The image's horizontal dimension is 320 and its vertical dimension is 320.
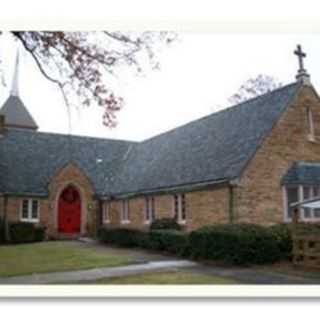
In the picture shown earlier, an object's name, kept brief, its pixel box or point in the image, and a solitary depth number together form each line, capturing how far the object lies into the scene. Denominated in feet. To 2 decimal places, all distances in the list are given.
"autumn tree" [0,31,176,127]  20.88
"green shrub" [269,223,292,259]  24.38
